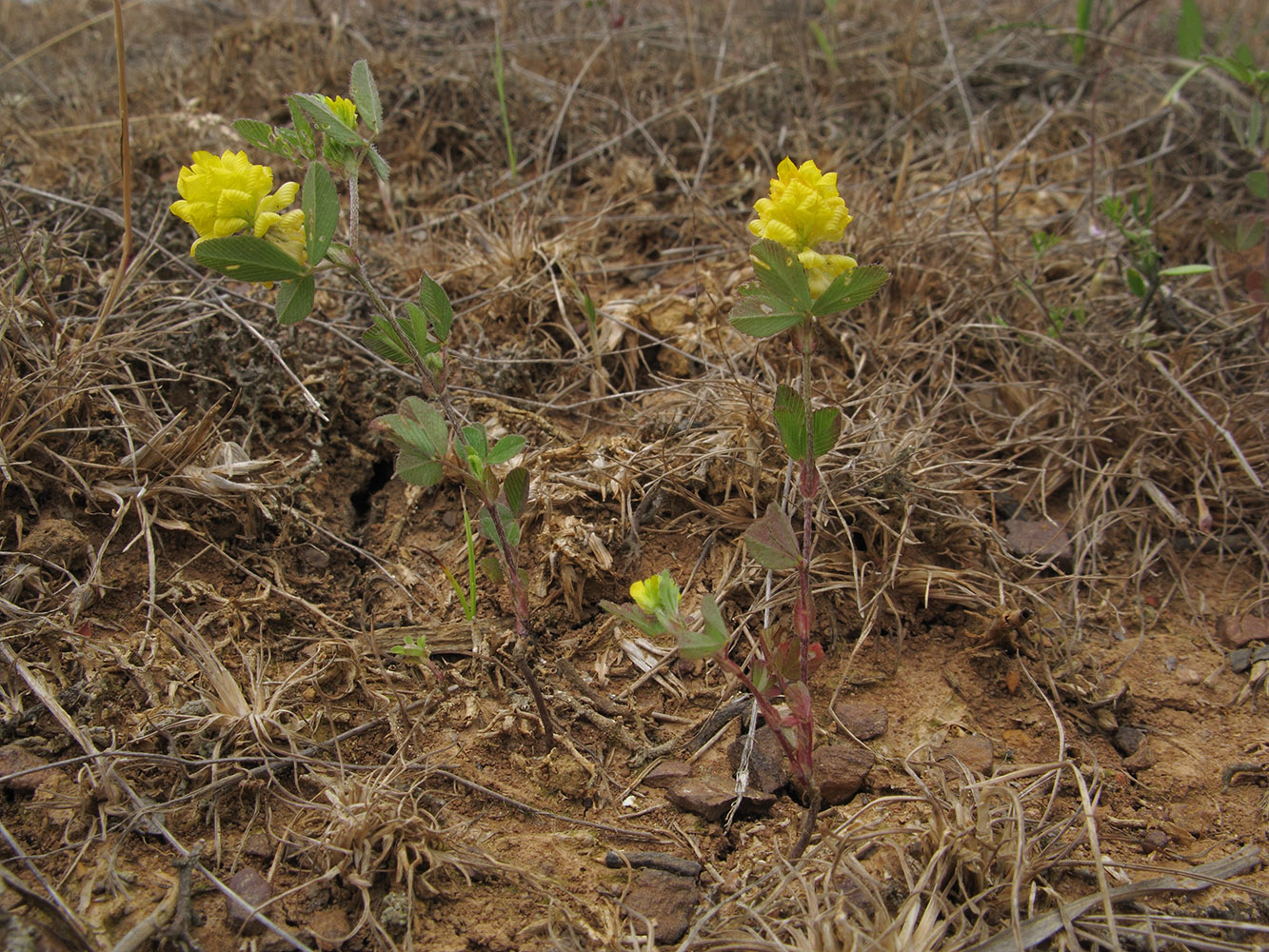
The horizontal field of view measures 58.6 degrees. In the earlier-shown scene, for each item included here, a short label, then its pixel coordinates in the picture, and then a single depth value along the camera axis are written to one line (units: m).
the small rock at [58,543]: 0.18
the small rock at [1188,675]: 0.19
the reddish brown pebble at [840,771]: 0.16
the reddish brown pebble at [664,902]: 0.15
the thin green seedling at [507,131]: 0.24
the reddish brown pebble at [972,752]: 0.17
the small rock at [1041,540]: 0.20
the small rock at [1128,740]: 0.18
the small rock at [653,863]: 0.15
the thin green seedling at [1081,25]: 0.30
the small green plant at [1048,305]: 0.23
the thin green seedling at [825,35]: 0.32
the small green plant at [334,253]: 0.14
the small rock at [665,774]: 0.17
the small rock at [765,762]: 0.16
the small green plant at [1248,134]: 0.23
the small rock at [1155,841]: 0.16
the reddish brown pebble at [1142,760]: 0.17
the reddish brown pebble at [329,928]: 0.14
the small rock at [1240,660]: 0.19
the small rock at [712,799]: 0.16
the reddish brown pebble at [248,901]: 0.14
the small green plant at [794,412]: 0.14
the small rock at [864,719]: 0.17
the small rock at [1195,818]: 0.16
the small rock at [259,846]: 0.15
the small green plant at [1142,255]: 0.23
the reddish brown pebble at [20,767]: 0.15
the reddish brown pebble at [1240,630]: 0.19
